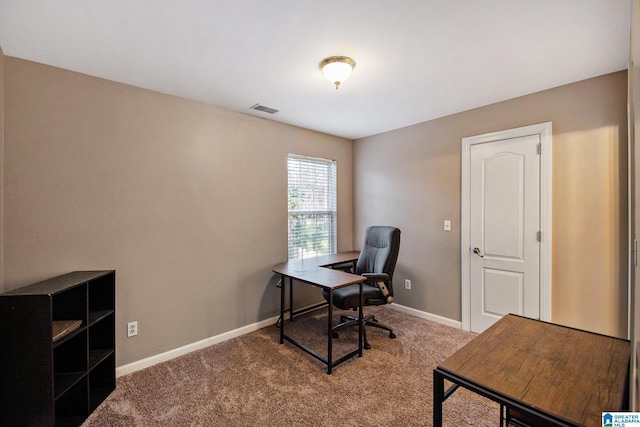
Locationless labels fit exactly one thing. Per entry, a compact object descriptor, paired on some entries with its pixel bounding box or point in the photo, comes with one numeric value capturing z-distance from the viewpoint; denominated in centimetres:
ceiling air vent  289
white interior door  265
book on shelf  165
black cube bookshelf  156
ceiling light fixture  198
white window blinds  360
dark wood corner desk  233
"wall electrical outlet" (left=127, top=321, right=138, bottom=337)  235
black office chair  274
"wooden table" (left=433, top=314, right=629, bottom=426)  89
